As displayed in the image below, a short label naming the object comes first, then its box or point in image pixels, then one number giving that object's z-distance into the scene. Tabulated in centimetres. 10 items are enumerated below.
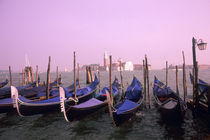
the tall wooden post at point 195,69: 659
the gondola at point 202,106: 595
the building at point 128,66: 17875
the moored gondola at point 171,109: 605
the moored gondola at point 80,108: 662
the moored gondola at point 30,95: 818
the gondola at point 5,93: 1211
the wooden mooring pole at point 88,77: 2869
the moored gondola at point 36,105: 711
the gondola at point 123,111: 585
